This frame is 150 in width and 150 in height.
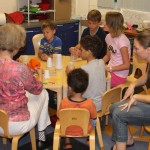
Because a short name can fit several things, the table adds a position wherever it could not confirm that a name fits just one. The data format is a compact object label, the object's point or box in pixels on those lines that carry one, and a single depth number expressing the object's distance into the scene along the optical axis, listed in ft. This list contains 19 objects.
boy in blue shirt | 10.70
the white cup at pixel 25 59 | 9.92
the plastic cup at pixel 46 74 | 8.45
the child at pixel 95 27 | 11.31
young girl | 9.66
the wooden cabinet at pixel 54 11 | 17.06
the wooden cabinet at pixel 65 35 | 16.40
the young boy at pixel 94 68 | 8.09
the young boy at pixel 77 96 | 6.98
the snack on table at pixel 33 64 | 8.83
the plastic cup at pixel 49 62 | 9.37
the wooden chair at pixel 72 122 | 6.47
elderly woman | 6.58
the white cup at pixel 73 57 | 10.08
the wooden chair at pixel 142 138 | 8.89
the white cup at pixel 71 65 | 8.64
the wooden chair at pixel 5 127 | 6.43
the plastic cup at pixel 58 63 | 9.25
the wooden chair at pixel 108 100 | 7.55
